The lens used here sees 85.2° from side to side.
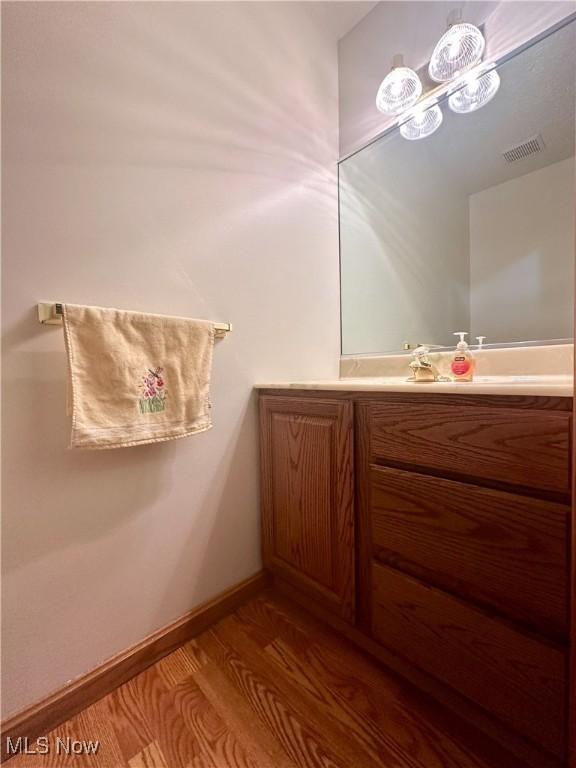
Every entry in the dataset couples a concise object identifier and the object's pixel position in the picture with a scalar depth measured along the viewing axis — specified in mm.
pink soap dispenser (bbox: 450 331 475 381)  1003
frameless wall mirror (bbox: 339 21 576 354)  1025
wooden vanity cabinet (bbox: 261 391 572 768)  563
